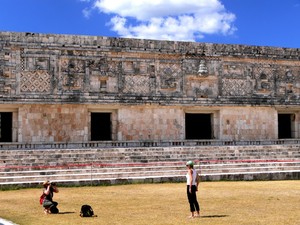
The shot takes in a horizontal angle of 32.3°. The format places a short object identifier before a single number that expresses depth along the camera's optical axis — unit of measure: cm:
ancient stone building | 1989
